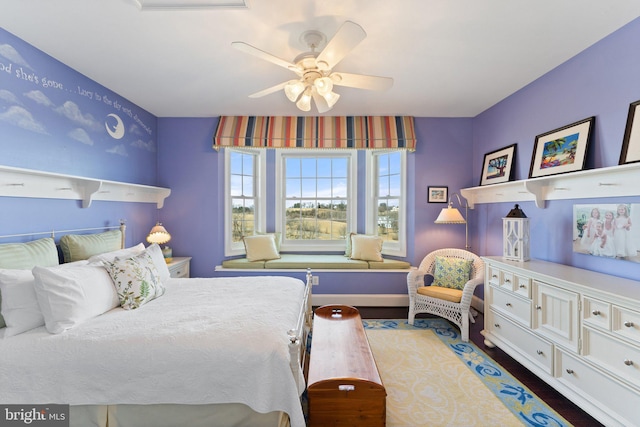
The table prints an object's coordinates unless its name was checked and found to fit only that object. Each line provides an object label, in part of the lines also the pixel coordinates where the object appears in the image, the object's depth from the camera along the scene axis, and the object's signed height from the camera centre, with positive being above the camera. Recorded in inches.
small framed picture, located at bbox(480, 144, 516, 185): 133.0 +23.8
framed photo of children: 81.8 -4.0
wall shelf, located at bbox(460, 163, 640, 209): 81.8 +10.4
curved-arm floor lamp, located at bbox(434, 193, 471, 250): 144.9 +0.0
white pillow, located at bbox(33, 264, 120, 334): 69.1 -19.8
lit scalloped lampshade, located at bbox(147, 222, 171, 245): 144.1 -10.1
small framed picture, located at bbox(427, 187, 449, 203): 164.2 +12.0
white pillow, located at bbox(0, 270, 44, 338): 67.7 -20.6
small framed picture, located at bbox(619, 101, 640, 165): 79.7 +21.2
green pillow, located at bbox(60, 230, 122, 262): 99.6 -10.8
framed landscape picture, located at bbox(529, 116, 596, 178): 95.7 +23.5
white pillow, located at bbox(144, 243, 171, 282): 107.2 -17.0
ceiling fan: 72.7 +39.5
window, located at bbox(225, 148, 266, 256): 168.4 +11.2
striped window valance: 160.6 +44.5
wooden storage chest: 66.1 -38.7
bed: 60.7 -30.6
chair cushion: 127.0 -33.6
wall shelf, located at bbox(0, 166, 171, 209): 86.7 +9.9
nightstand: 145.5 -26.3
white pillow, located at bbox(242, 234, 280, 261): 164.9 -18.2
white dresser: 68.2 -31.8
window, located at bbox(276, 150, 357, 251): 184.2 +10.1
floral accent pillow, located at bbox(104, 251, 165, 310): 84.5 -19.4
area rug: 78.0 -51.8
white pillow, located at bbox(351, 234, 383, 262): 165.2 -18.4
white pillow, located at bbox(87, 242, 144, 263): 95.8 -13.7
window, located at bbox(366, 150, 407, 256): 169.9 +10.1
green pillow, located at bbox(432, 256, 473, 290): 135.4 -26.0
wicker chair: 123.9 -34.7
